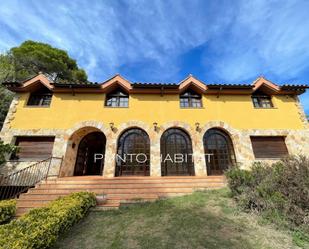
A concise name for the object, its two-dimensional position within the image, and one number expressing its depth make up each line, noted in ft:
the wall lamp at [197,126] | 35.48
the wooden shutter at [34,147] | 32.89
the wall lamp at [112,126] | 34.83
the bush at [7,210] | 17.70
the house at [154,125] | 33.76
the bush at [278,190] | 14.79
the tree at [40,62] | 55.67
